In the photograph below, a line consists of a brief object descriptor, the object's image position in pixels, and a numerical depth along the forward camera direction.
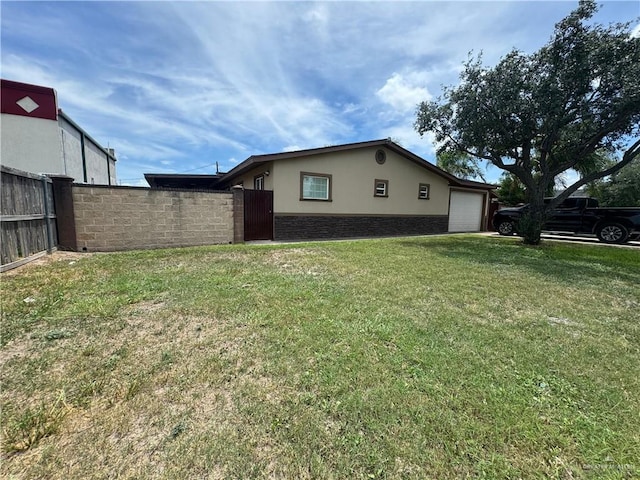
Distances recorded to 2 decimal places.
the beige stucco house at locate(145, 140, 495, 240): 10.92
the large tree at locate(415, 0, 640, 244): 8.62
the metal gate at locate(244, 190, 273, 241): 10.43
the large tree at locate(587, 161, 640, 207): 22.45
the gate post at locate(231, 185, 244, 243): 9.58
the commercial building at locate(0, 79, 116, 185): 9.27
